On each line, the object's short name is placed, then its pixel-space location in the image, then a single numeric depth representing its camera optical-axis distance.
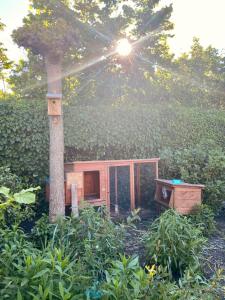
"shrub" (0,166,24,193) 3.72
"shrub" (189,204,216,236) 4.01
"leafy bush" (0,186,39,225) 1.92
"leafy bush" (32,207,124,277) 2.49
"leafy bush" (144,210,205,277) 2.65
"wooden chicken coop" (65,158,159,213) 4.10
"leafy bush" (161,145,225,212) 4.73
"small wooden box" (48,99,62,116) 3.62
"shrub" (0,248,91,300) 1.82
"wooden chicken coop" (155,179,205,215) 4.17
